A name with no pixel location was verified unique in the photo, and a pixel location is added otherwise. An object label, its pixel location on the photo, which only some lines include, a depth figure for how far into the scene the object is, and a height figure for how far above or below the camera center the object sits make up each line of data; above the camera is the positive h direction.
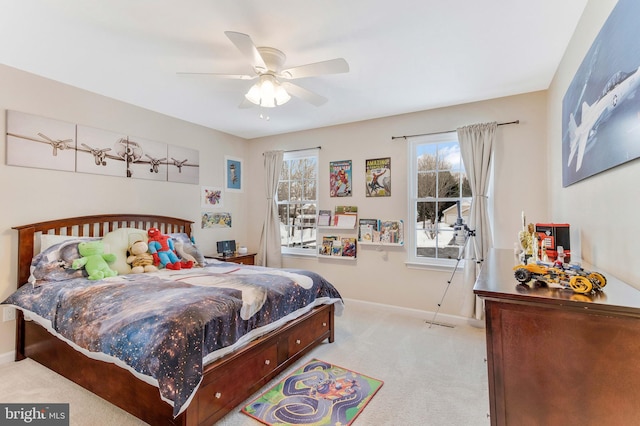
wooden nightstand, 4.10 -0.59
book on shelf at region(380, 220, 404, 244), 3.79 -0.20
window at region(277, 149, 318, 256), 4.54 +0.24
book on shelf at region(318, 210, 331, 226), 4.28 -0.03
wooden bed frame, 1.69 -1.02
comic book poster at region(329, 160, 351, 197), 4.15 +0.53
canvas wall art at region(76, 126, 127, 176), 3.07 +0.69
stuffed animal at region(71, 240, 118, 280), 2.54 -0.39
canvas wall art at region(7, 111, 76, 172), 2.63 +0.69
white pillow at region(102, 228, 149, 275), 2.82 -0.26
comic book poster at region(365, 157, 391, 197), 3.89 +0.52
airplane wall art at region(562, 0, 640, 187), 1.15 +0.55
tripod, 3.22 -0.37
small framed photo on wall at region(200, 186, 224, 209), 4.30 +0.28
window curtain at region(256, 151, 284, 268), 4.62 -0.08
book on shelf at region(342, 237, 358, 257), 4.10 -0.42
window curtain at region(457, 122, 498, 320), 3.23 +0.15
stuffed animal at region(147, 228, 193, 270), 3.04 -0.37
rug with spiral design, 1.87 -1.26
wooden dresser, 0.89 -0.45
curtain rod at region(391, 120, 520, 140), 3.18 +1.00
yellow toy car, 0.99 -0.23
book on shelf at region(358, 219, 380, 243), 3.94 -0.20
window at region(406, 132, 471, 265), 3.56 +0.23
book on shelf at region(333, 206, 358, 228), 4.10 +0.00
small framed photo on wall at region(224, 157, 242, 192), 4.67 +0.67
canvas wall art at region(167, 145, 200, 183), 3.89 +0.70
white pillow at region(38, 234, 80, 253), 2.62 -0.21
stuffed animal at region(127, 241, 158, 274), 2.86 -0.42
